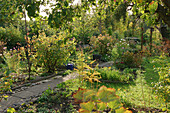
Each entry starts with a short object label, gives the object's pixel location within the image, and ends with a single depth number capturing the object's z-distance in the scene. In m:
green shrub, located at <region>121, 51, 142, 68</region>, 7.07
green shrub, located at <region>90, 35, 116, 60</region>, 9.70
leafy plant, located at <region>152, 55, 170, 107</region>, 2.74
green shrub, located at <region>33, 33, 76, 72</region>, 6.03
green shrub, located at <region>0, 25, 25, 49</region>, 9.21
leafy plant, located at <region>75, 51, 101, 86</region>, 3.83
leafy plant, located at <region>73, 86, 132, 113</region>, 0.73
